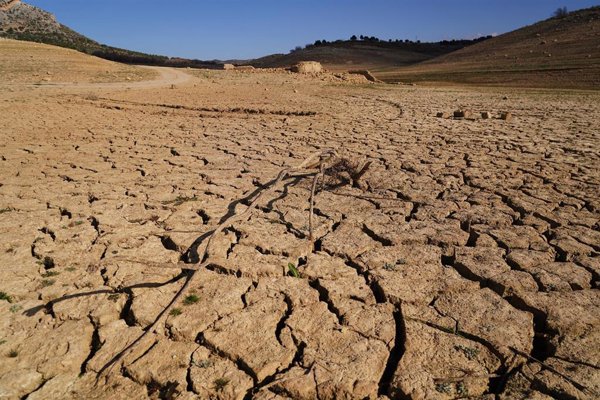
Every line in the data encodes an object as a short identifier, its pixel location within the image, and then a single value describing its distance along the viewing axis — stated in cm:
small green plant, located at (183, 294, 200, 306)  205
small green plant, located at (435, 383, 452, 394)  154
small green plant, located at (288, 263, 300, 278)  232
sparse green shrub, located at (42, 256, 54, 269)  241
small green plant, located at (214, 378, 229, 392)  156
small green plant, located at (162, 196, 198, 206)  337
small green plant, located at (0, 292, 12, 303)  208
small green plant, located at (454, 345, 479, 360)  170
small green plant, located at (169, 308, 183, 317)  196
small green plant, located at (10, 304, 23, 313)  200
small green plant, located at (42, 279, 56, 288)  220
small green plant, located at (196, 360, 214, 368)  167
